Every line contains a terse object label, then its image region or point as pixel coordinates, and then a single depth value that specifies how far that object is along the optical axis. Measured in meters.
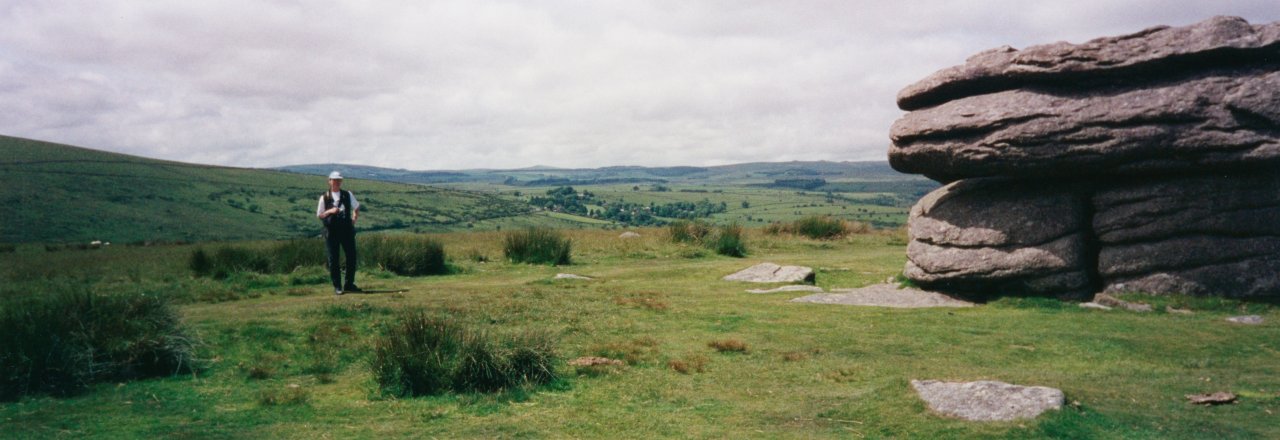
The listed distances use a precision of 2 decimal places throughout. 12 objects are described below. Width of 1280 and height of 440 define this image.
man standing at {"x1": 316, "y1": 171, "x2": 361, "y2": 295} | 16.53
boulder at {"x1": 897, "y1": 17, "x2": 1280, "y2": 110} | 14.45
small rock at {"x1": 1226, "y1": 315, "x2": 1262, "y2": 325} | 13.34
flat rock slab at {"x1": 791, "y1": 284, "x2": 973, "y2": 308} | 16.34
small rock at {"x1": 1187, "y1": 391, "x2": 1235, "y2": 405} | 8.05
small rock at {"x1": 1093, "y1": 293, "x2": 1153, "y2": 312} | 14.74
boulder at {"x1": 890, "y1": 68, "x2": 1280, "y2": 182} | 14.12
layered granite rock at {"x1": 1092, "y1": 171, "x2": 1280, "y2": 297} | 14.80
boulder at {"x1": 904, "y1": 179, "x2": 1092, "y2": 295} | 15.91
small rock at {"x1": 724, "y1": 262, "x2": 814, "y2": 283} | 20.08
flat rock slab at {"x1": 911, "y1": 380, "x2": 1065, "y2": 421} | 7.33
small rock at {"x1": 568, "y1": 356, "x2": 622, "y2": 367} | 10.09
